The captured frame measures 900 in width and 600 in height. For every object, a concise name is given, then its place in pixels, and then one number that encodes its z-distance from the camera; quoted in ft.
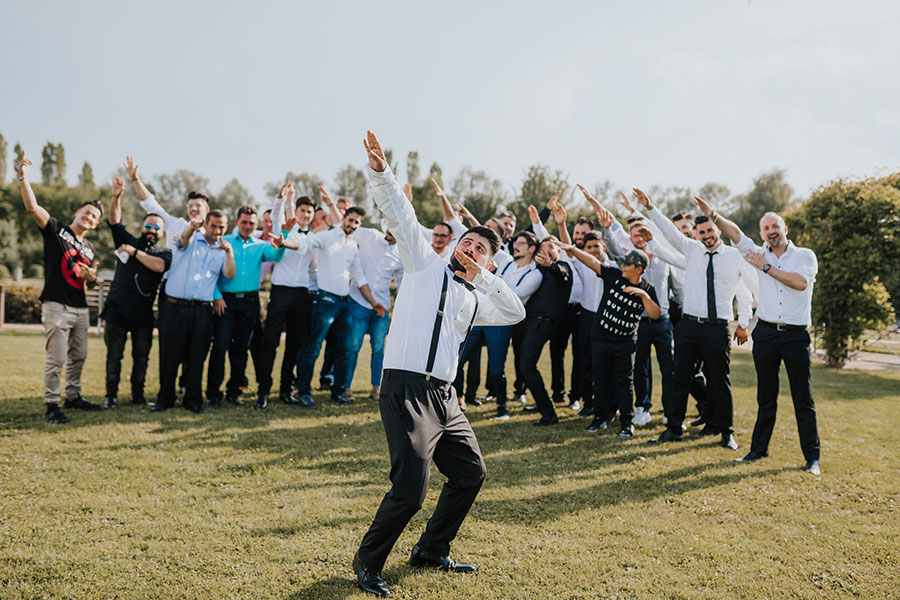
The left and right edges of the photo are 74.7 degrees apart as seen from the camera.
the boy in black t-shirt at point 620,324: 22.90
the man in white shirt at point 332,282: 27.14
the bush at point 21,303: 63.67
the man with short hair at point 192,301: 24.47
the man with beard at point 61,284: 22.66
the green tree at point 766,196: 152.97
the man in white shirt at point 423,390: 11.27
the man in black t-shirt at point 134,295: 24.88
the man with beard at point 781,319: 20.36
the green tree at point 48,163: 216.13
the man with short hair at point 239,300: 25.76
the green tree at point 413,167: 169.99
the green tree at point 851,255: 46.37
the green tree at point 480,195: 136.87
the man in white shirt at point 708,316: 22.38
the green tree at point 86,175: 197.26
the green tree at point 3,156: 179.05
